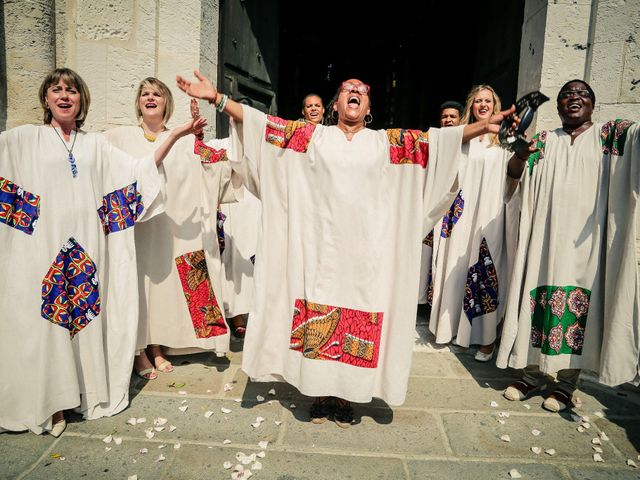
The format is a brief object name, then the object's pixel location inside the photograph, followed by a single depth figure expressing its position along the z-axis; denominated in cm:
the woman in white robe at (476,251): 337
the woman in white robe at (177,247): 292
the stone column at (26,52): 355
